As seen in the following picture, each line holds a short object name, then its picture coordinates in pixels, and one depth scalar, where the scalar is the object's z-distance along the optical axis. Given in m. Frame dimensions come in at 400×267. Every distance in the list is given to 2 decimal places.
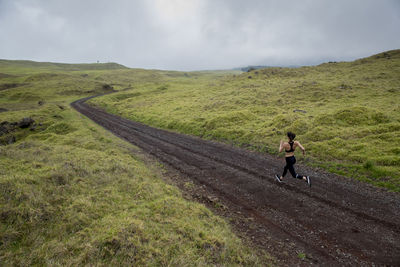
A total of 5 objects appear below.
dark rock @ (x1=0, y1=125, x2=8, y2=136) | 21.61
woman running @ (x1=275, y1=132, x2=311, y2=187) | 10.64
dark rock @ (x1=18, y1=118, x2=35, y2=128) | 23.04
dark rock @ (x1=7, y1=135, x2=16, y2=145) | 20.28
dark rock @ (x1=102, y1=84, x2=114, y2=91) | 87.62
